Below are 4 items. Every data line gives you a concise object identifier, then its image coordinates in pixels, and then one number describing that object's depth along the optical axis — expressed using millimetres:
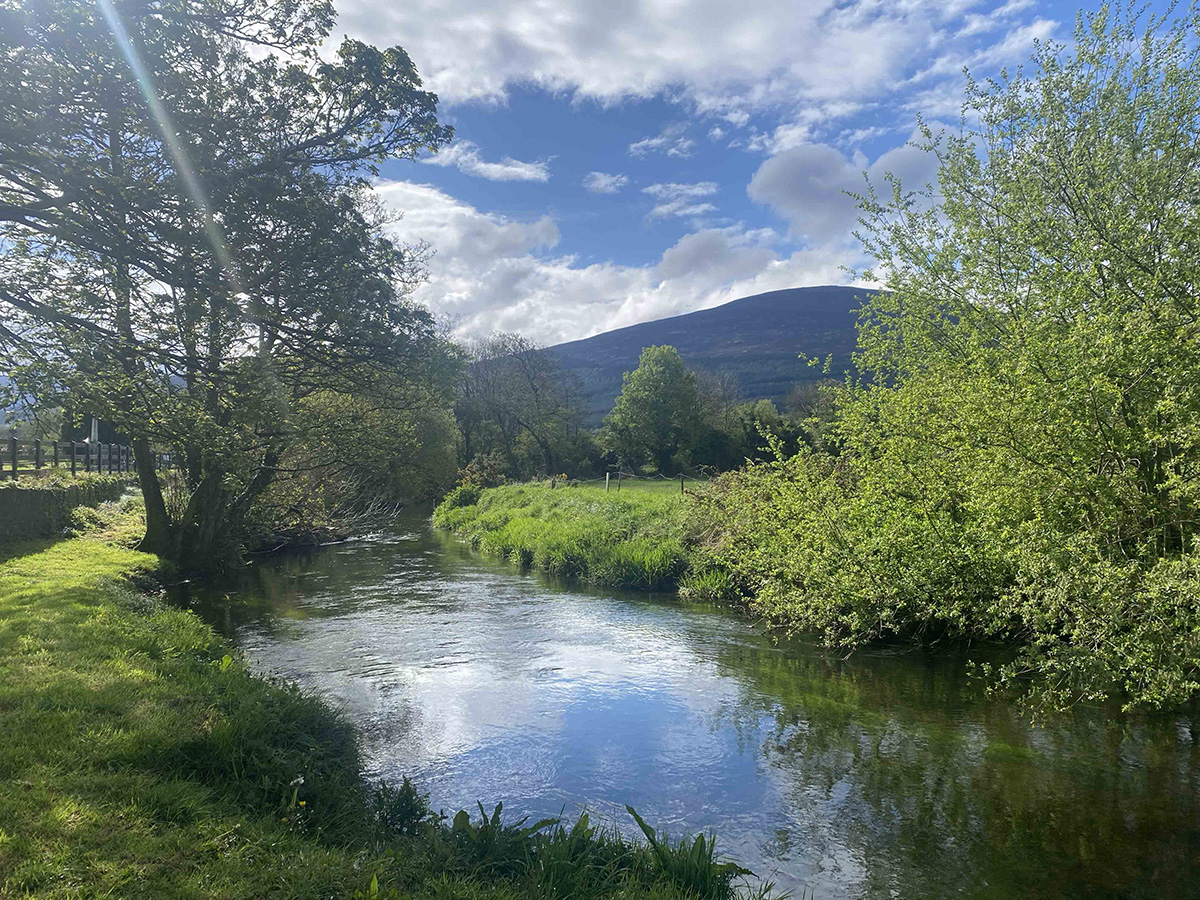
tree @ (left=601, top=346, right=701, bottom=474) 66188
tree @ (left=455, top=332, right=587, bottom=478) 65875
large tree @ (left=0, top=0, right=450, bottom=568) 8062
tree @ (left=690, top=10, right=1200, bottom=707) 7699
